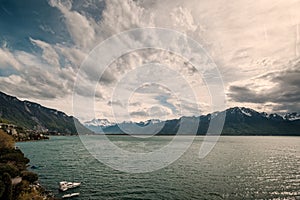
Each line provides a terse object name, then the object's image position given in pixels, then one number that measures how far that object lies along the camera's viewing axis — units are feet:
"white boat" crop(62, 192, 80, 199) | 183.11
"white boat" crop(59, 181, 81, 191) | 203.34
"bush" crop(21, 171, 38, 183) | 184.94
